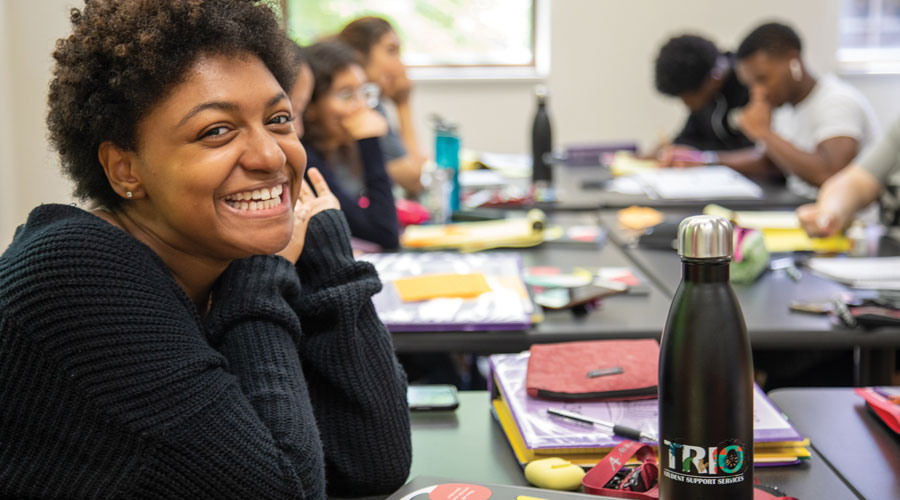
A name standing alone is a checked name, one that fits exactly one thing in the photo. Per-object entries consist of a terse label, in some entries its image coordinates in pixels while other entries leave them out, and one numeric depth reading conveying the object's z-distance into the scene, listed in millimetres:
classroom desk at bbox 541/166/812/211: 2904
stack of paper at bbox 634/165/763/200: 3012
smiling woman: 883
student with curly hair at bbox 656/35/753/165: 4352
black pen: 1053
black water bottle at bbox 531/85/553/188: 3289
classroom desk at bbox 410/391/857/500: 1002
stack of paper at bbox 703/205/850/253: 2201
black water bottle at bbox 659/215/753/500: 771
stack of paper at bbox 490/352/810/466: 1047
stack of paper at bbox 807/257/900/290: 1844
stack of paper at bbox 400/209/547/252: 2264
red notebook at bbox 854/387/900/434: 1115
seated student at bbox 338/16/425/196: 3223
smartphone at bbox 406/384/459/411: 1260
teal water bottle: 2707
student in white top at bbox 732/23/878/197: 3369
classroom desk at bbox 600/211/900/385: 1539
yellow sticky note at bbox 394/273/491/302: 1705
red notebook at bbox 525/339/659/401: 1148
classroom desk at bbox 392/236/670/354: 1545
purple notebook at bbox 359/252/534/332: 1559
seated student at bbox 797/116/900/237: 2270
